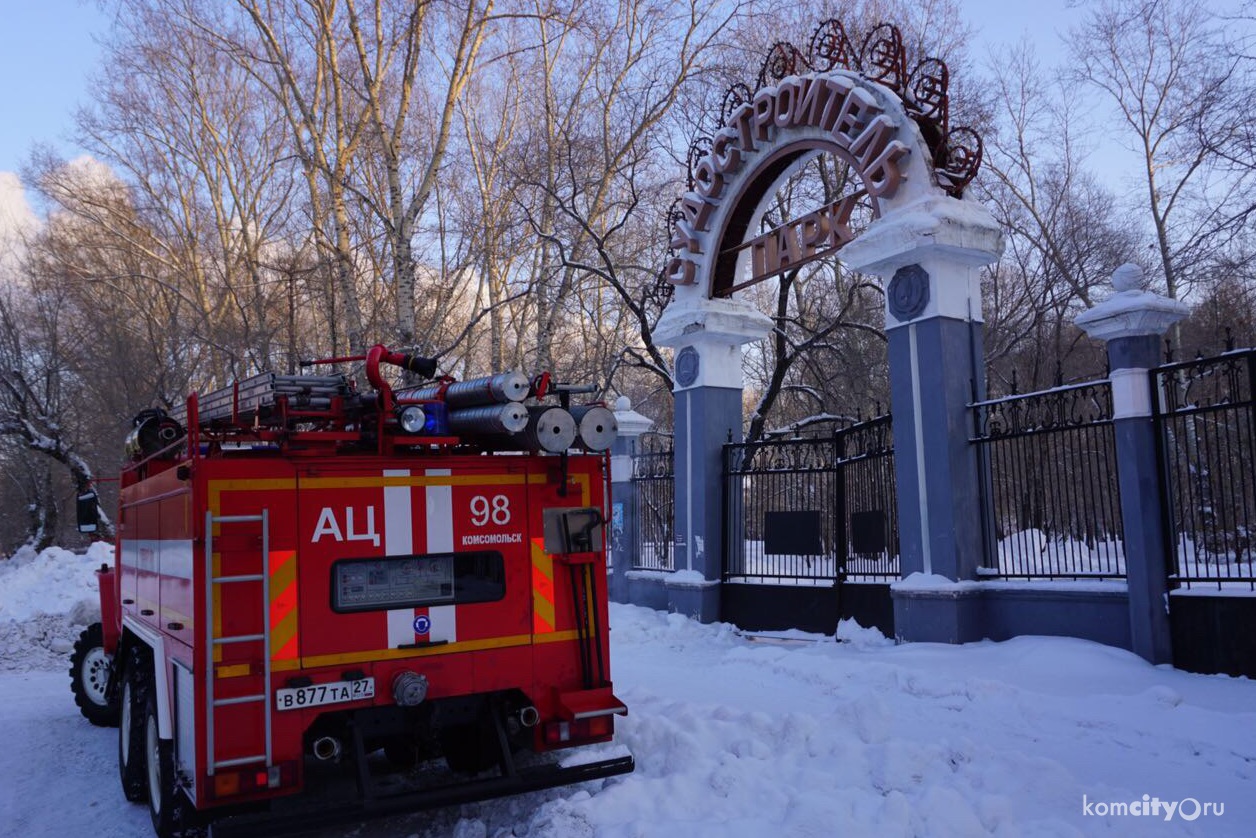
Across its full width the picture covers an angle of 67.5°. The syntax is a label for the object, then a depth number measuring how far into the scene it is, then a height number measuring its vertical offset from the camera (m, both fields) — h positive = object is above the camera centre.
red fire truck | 4.89 -0.45
